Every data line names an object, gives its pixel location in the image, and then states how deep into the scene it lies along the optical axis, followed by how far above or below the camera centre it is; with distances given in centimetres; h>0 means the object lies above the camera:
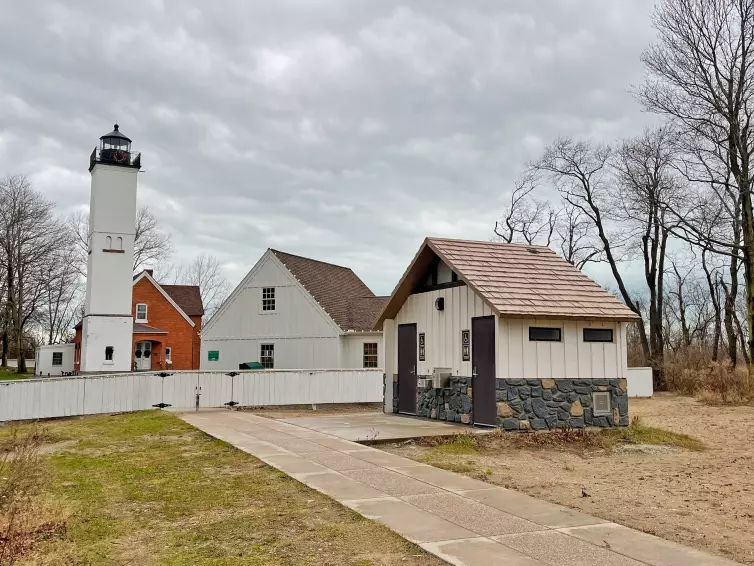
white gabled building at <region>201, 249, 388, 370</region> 2705 +101
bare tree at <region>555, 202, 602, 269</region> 3922 +592
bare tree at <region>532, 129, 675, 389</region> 3250 +678
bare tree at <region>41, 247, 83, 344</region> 4712 +454
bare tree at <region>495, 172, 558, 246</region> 4156 +742
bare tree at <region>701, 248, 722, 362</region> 4006 +341
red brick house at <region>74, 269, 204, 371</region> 4434 +103
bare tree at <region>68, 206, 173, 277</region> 5650 +840
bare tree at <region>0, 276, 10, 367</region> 4481 +278
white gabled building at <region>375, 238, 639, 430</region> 1434 +19
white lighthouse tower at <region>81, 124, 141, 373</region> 3678 +453
